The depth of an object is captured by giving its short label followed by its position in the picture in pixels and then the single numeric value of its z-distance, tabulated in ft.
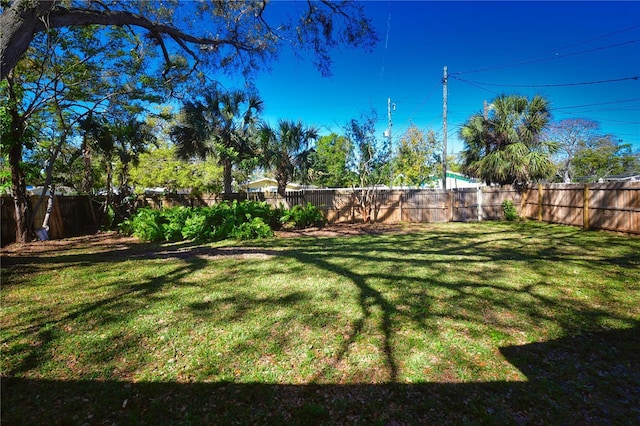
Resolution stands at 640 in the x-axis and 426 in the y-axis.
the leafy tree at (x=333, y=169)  51.93
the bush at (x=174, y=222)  30.55
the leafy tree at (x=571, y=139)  97.25
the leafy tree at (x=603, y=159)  96.99
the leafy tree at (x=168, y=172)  70.85
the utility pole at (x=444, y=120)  51.18
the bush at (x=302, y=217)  39.40
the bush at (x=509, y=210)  45.73
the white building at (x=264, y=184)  110.42
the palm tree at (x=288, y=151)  47.70
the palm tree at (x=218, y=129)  43.09
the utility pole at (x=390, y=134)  51.65
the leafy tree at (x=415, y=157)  74.38
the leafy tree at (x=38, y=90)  26.71
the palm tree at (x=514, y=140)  44.14
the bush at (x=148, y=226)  30.32
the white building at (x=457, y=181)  97.37
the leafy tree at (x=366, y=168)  47.42
